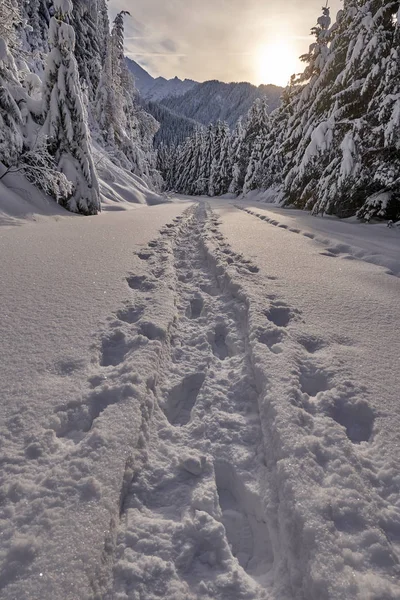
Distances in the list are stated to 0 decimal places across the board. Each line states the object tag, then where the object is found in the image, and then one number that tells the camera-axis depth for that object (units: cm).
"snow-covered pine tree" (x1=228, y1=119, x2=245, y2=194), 4019
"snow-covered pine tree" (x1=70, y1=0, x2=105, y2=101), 3484
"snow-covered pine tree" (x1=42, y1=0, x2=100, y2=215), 1085
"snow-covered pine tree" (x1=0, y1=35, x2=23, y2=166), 926
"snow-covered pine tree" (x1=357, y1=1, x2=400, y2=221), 896
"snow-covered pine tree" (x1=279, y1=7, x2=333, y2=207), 1486
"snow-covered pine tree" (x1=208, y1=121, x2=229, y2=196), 4694
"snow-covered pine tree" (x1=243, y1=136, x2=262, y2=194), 3375
